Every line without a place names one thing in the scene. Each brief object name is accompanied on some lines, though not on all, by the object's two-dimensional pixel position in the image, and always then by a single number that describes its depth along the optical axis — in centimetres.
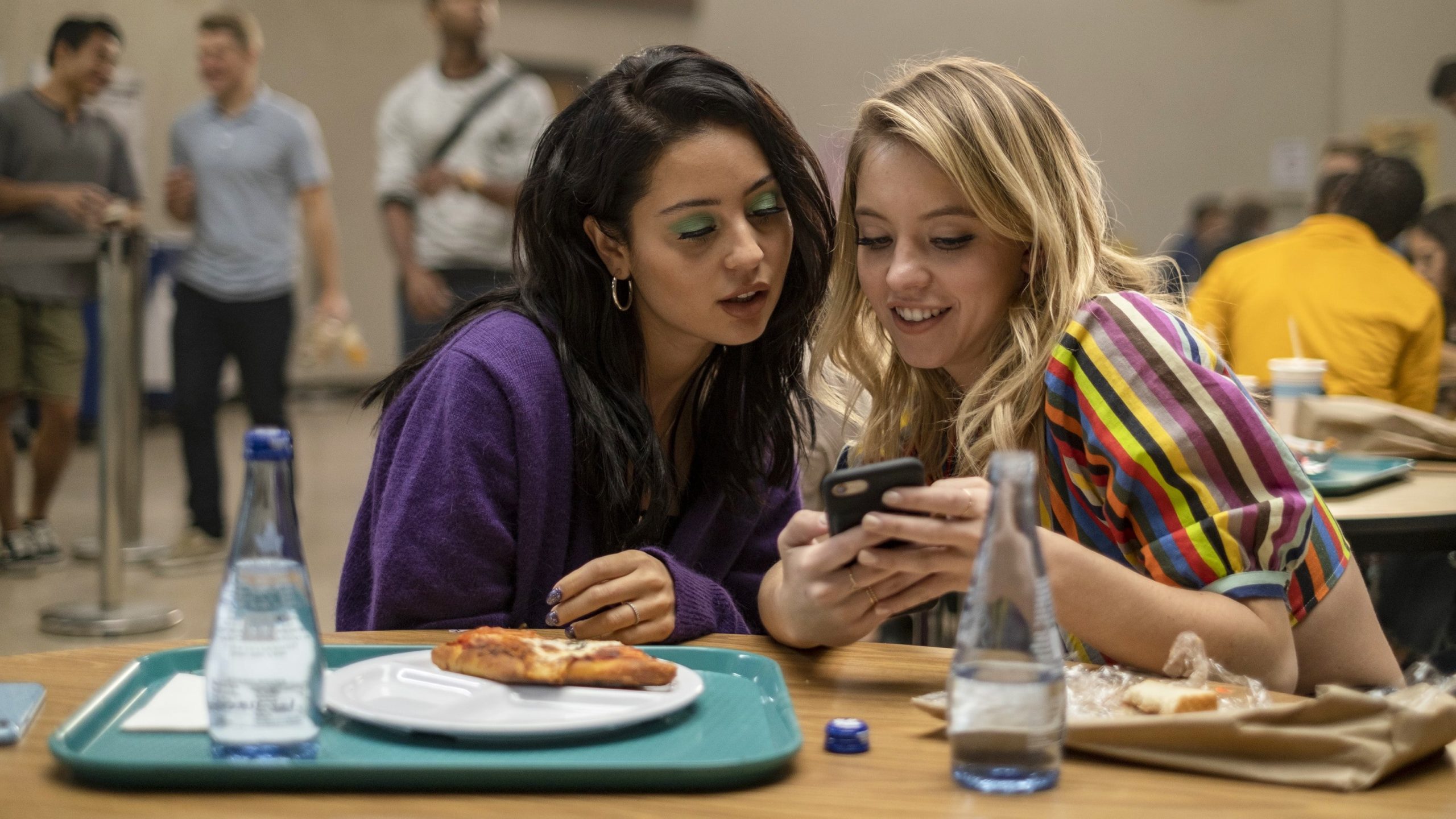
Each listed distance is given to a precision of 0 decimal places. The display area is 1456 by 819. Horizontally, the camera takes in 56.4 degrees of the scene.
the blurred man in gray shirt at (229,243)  534
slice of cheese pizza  111
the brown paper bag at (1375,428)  265
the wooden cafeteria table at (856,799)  92
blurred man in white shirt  483
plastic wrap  116
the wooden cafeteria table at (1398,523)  209
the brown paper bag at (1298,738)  99
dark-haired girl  163
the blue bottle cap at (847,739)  106
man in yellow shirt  379
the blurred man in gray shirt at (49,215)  495
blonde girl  133
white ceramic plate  101
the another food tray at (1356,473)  229
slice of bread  110
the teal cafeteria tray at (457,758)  95
